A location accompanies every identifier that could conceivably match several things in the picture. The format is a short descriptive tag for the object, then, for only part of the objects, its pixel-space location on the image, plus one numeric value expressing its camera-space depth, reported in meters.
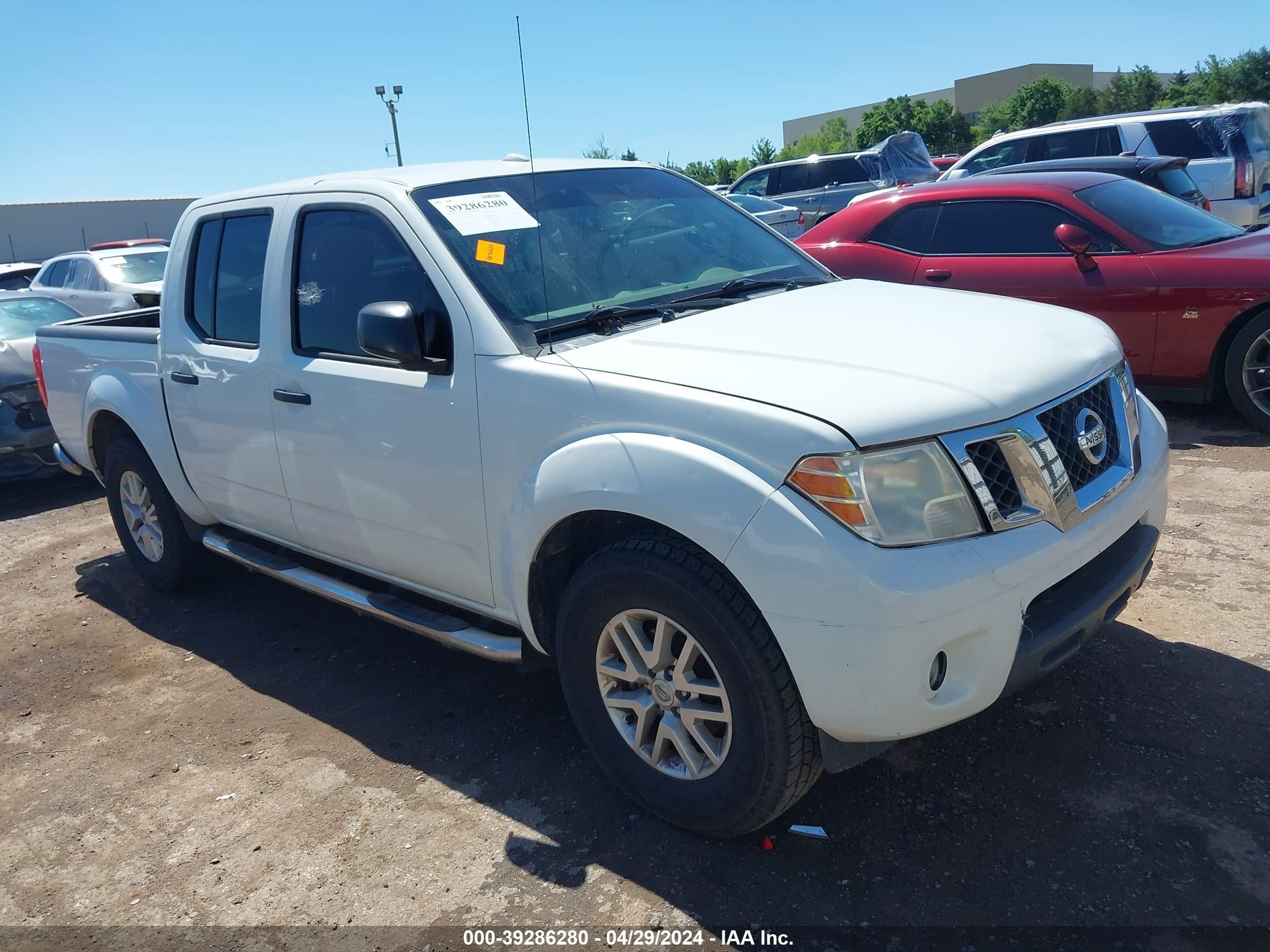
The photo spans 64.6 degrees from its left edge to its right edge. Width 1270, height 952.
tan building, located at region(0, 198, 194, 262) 39.50
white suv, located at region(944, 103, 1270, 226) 10.57
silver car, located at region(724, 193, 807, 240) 16.80
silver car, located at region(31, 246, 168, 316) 12.30
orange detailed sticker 3.35
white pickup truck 2.46
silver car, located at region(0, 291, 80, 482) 7.73
